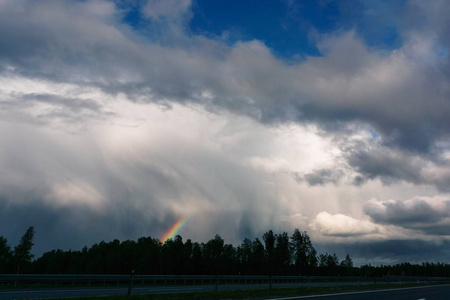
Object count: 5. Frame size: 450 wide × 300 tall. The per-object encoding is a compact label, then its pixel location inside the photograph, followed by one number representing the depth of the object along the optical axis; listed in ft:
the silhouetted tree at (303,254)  459.15
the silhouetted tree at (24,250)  377.56
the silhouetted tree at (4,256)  362.33
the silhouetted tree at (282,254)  435.53
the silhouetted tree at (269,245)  451.40
